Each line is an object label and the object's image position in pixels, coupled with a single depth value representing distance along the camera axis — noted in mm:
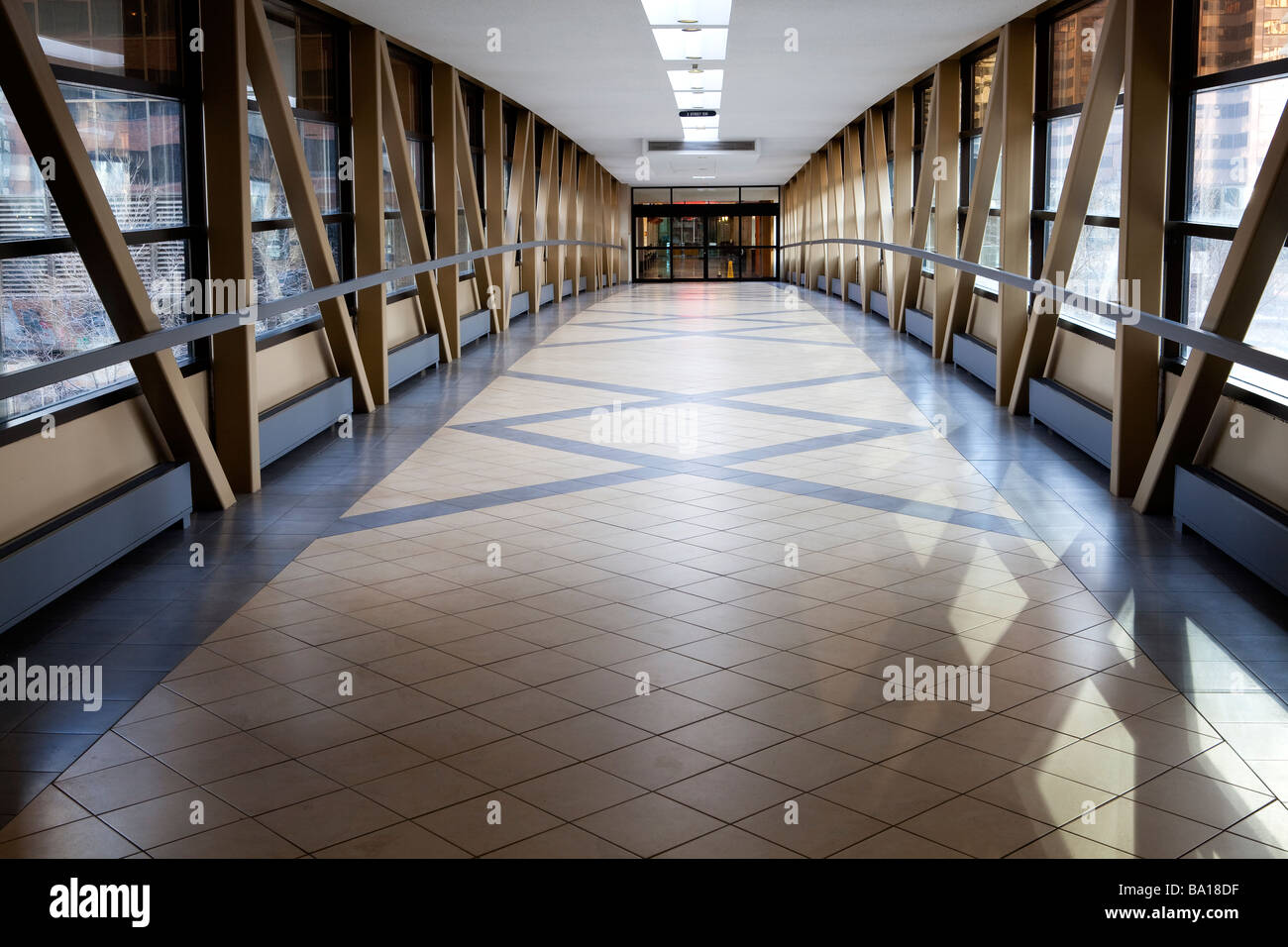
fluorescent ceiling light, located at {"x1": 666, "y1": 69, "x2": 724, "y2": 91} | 12414
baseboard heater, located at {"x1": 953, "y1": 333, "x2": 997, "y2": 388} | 10484
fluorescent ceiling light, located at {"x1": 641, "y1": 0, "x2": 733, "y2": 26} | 9023
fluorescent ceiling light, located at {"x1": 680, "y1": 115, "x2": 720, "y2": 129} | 17094
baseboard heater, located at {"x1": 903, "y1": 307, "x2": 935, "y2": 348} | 13784
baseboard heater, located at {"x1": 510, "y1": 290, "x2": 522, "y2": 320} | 18391
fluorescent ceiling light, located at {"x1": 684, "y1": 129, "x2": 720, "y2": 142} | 19453
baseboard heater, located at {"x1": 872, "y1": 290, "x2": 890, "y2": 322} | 17625
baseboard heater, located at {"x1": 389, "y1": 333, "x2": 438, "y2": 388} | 10844
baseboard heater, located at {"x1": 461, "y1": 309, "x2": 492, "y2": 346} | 14195
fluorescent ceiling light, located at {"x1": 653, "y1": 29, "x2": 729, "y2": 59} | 10258
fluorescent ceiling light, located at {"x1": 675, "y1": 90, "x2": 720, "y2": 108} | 14396
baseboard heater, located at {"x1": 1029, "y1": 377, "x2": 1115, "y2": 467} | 7250
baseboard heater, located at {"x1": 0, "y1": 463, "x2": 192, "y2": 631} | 4500
